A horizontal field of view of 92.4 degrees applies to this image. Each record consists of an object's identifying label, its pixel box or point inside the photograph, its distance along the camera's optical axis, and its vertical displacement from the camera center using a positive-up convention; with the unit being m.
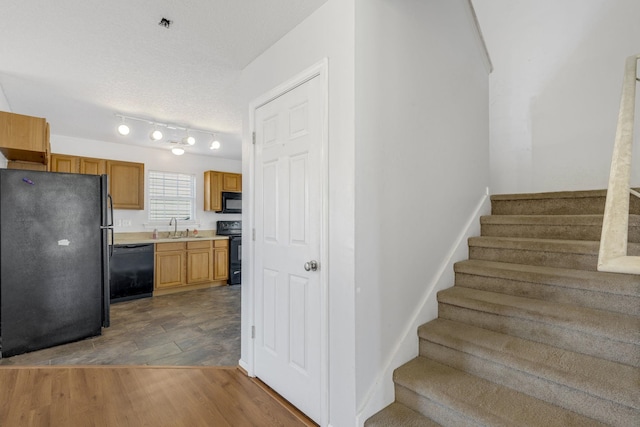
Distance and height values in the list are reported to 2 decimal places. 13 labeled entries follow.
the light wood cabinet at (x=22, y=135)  2.87 +0.79
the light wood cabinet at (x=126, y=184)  4.83 +0.53
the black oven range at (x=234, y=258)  5.67 -0.78
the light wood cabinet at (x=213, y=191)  5.81 +0.49
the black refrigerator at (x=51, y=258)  2.84 -0.41
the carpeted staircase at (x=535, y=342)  1.35 -0.69
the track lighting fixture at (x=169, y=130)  3.70 +1.20
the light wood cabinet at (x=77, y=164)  4.45 +0.78
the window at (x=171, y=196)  5.44 +0.37
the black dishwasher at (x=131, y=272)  4.43 -0.82
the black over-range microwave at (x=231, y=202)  5.94 +0.28
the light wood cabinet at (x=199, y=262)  5.18 -0.79
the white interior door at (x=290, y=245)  1.86 -0.20
